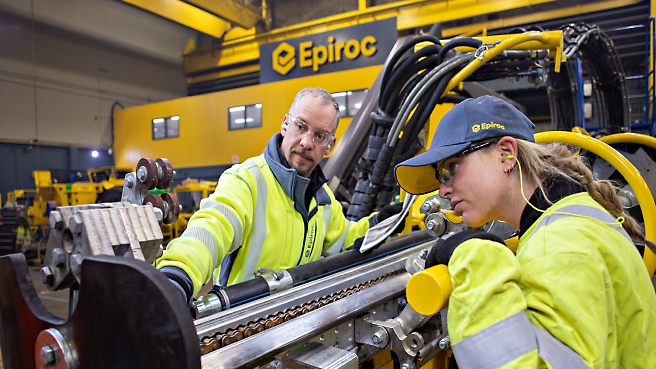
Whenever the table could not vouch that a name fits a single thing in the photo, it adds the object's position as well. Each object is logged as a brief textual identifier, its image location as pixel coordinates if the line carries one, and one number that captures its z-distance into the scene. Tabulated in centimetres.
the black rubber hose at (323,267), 127
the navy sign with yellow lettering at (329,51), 1029
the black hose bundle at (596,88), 382
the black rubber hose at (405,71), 253
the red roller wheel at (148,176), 98
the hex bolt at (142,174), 99
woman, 67
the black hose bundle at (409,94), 242
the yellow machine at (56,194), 852
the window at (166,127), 1277
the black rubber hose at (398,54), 264
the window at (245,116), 1132
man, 152
